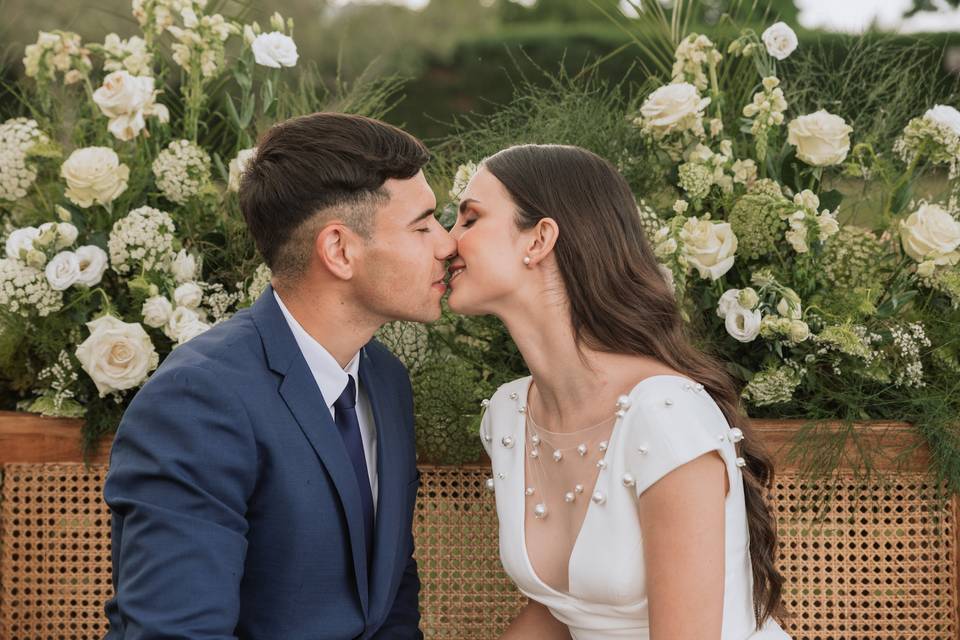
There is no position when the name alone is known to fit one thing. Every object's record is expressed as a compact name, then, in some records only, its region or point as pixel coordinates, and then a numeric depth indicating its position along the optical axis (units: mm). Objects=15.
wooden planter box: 2689
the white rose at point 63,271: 2779
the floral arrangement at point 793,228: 2643
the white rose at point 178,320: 2754
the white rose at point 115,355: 2699
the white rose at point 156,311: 2779
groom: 2039
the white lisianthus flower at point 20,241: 2859
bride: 2225
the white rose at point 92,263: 2828
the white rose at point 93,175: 2850
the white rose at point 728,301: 2682
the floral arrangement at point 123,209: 2803
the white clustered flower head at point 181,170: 2947
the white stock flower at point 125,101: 2922
